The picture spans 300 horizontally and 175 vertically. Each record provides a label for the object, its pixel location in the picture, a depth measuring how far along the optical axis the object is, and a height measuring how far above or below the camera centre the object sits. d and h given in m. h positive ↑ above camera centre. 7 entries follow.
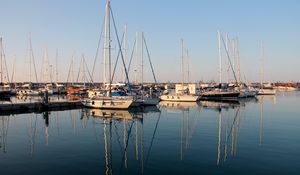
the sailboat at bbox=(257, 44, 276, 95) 98.44 -4.15
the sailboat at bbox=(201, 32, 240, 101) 67.06 -3.36
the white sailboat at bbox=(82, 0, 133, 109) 40.06 -2.71
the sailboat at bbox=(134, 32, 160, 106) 43.38 -3.07
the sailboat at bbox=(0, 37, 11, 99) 63.91 -1.92
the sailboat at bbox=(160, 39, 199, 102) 59.22 -3.43
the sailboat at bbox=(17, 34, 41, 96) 73.75 -2.47
